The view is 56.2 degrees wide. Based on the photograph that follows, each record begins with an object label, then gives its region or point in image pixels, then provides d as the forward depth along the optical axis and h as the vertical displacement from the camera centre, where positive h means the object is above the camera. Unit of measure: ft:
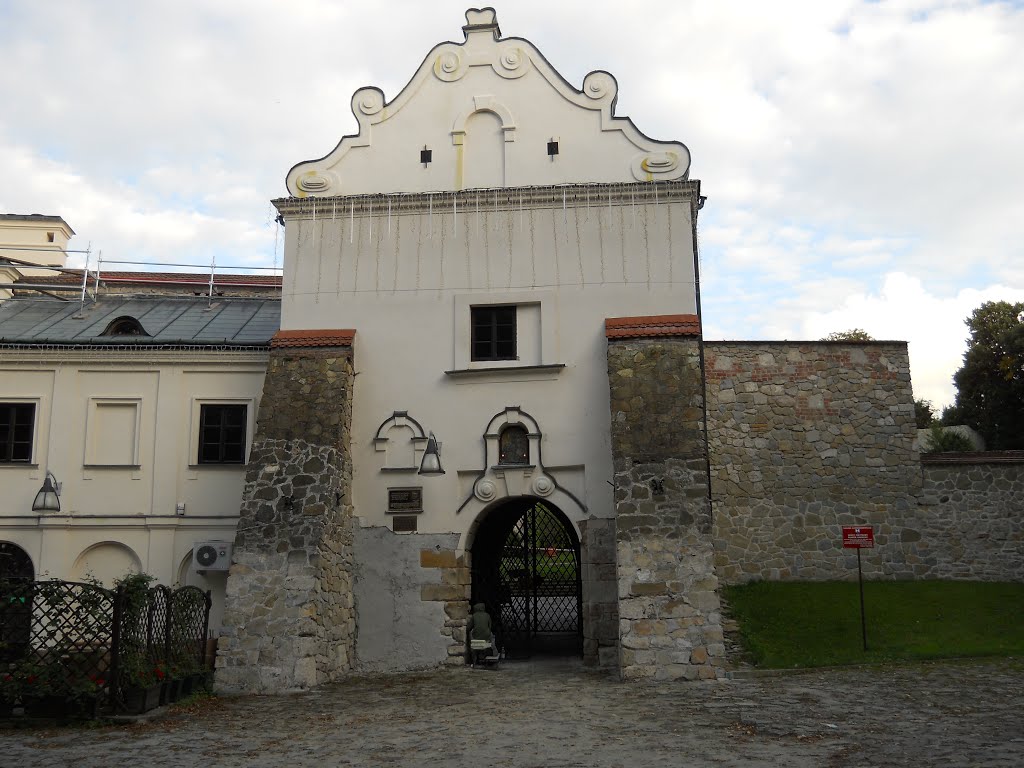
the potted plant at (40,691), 34.68 -5.12
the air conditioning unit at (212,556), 51.90 -0.53
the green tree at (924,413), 115.22 +15.33
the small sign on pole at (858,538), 49.90 +0.12
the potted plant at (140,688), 35.60 -5.22
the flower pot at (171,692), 38.24 -5.83
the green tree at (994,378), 92.99 +16.11
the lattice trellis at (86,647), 34.94 -3.72
